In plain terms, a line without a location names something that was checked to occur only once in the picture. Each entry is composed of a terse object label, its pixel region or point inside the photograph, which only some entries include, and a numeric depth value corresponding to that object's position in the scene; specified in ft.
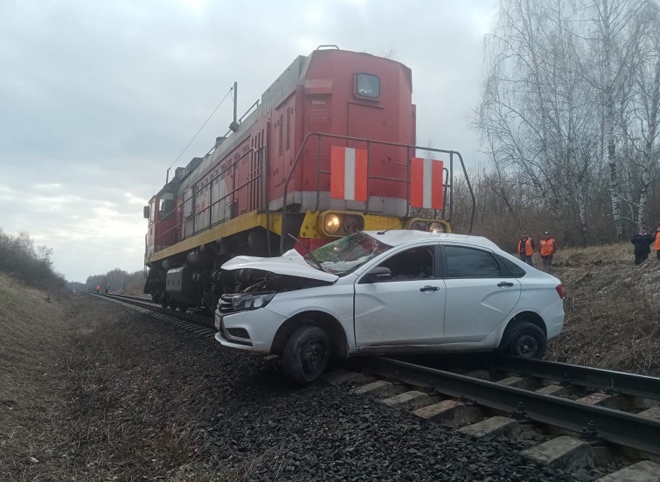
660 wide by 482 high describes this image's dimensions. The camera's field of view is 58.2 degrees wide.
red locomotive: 26.21
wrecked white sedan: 18.31
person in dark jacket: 43.42
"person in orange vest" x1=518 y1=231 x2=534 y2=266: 57.16
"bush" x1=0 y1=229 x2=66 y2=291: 121.68
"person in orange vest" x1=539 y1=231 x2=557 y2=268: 52.85
